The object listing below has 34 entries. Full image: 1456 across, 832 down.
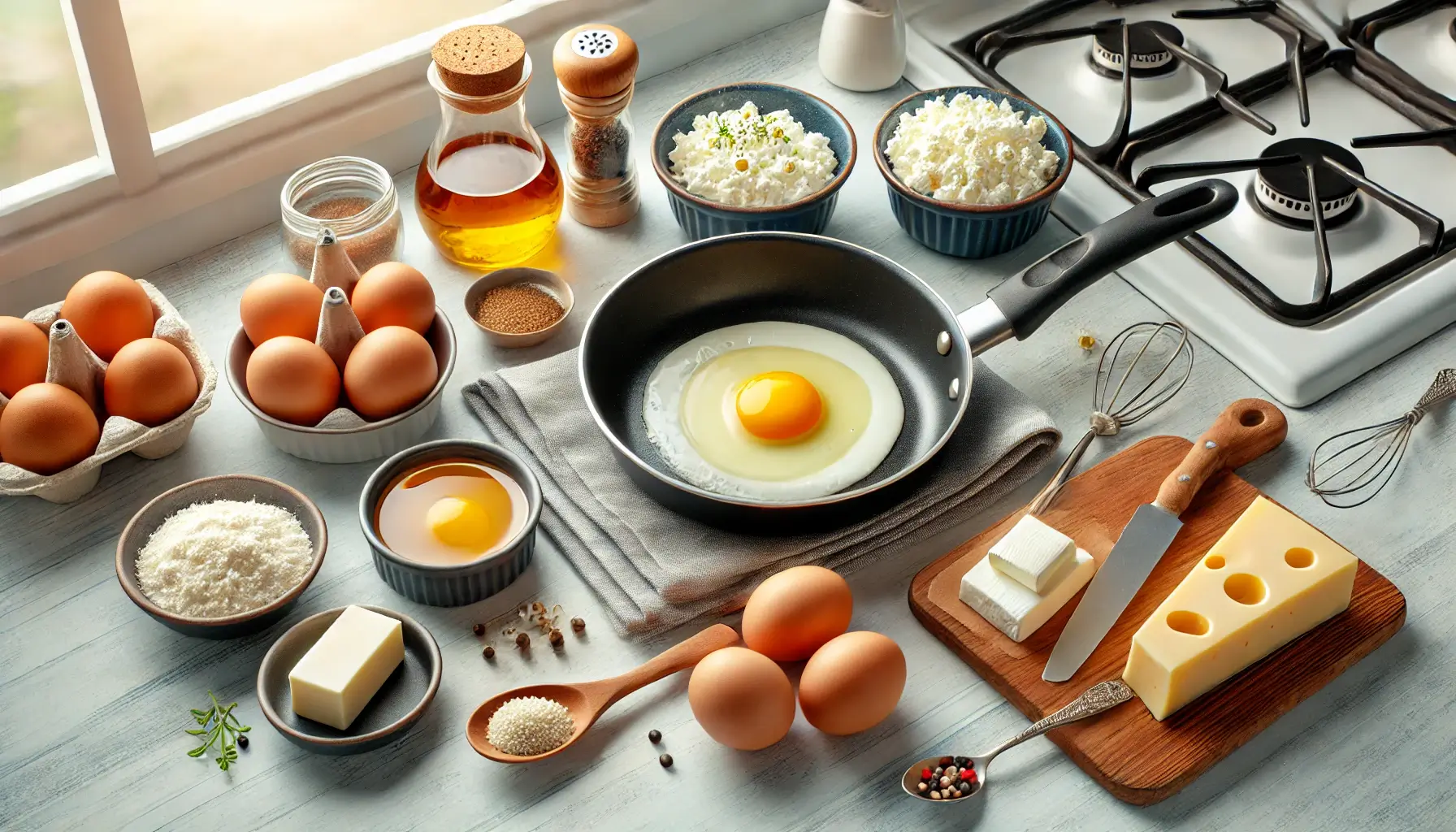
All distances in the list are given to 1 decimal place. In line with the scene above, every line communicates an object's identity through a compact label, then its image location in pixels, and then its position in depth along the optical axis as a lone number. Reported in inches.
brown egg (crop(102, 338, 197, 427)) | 47.3
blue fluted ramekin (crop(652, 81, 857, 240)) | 56.9
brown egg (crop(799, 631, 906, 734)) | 40.9
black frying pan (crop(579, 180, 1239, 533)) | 47.8
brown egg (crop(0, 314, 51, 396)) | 47.6
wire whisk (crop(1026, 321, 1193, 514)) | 53.2
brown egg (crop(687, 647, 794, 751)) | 40.4
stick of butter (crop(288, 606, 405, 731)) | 41.1
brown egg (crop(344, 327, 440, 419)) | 48.3
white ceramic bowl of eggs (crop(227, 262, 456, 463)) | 48.0
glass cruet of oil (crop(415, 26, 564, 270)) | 54.9
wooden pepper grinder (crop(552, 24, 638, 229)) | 55.6
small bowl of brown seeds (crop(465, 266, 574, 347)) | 55.2
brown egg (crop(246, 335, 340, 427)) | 47.5
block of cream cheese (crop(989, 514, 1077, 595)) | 44.4
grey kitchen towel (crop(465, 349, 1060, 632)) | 46.5
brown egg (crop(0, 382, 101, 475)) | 45.5
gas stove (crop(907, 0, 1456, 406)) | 55.3
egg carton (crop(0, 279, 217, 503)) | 46.1
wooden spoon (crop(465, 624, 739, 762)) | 42.6
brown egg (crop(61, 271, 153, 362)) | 49.1
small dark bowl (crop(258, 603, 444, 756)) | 41.3
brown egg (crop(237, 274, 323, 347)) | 49.7
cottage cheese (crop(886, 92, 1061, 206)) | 56.8
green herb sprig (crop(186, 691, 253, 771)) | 42.1
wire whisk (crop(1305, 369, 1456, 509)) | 51.3
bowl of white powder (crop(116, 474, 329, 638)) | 43.6
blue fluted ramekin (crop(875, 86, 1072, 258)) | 56.9
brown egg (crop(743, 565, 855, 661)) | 42.9
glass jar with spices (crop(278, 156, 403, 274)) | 54.7
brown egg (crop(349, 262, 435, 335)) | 50.4
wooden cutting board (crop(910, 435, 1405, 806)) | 42.2
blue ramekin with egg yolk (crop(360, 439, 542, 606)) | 44.9
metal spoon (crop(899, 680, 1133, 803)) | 41.7
